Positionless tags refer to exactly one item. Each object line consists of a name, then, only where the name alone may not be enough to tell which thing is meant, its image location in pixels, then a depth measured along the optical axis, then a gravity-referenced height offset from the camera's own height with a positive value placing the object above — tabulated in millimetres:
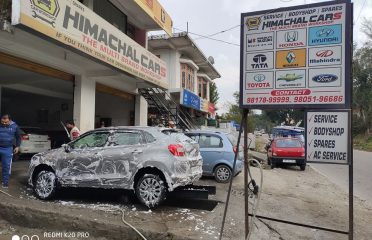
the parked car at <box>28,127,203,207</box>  7523 -723
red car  17906 -965
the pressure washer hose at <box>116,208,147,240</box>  5938 -1609
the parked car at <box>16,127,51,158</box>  13148 -503
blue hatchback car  11656 -709
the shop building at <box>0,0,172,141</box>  8992 +2202
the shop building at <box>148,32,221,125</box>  23438 +4967
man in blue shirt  8422 -375
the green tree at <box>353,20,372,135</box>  58719 +8171
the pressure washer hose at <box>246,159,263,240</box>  4989 -933
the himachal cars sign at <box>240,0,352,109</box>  4719 +1049
